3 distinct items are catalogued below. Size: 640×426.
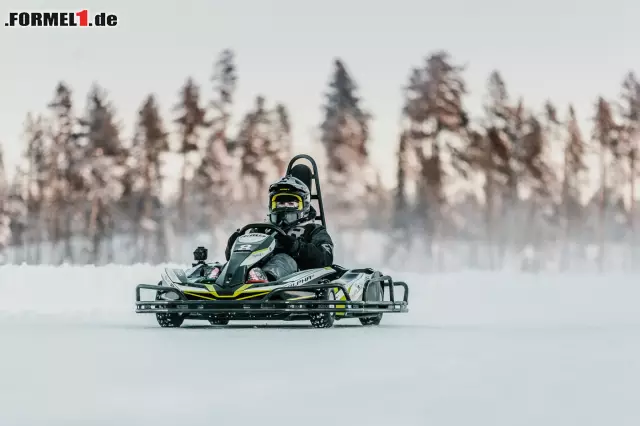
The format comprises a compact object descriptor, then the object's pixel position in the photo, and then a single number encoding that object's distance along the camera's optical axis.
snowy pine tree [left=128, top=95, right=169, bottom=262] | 89.81
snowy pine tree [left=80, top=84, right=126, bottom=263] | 86.75
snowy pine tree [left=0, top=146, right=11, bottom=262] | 101.06
